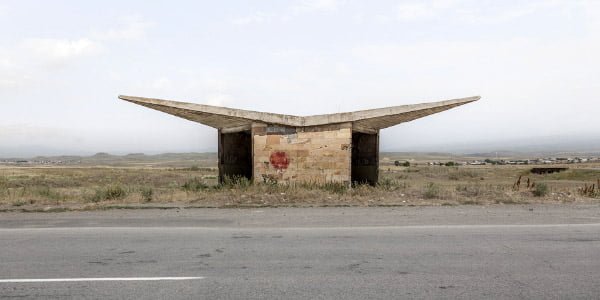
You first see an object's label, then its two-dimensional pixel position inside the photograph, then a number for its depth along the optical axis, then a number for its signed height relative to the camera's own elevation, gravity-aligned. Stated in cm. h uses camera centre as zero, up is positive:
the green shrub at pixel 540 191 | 1770 -123
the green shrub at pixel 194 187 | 1926 -120
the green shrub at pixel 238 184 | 1855 -101
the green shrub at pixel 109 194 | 1667 -120
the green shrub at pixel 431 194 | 1697 -125
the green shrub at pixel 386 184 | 1963 -120
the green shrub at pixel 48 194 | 1688 -125
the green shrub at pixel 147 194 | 1606 -118
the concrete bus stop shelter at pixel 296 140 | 1920 +50
